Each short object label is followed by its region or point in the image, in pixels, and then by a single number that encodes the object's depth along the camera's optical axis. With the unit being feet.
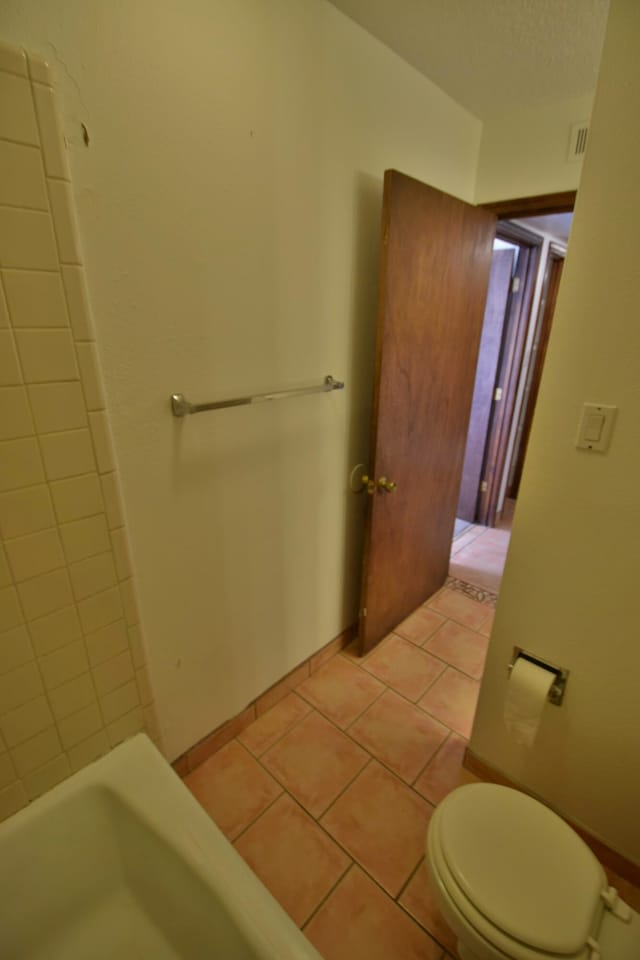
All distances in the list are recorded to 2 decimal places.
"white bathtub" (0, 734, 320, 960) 2.79
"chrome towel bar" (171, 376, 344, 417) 3.59
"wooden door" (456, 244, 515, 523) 9.12
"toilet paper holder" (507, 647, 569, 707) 3.96
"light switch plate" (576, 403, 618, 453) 3.21
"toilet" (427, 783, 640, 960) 2.62
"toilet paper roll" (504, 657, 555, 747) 3.84
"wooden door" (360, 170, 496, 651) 4.98
